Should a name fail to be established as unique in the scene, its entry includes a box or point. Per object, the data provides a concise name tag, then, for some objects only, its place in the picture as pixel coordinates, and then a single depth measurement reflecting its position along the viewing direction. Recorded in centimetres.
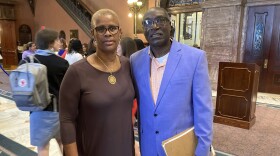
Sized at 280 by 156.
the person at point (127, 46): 264
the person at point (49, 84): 201
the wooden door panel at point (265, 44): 608
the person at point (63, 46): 404
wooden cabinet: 345
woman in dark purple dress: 117
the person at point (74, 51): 304
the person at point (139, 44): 311
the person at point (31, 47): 668
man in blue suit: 121
